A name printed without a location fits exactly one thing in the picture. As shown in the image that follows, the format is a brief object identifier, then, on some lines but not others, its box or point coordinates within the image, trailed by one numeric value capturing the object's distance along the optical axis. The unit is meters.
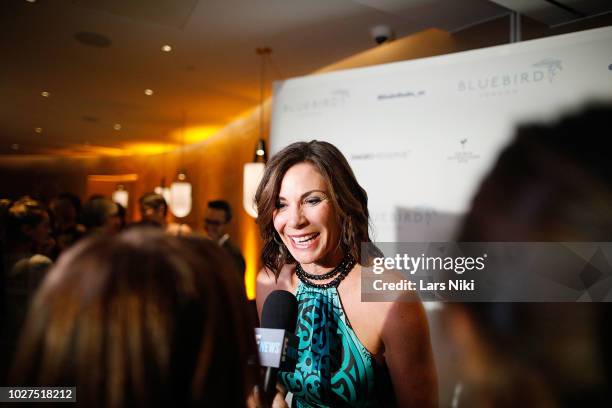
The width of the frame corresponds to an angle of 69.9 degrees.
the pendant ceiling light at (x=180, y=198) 6.56
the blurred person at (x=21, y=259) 1.65
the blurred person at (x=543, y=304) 2.13
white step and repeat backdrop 2.20
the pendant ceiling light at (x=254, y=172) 3.67
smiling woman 1.27
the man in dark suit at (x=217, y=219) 4.36
